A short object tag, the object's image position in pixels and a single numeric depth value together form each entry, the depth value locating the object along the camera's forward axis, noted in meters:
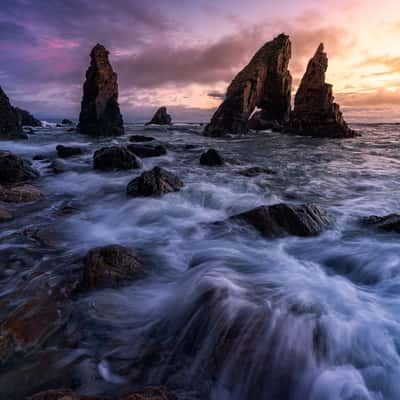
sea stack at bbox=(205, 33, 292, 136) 42.00
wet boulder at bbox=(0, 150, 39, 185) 8.63
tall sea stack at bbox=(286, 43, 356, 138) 40.41
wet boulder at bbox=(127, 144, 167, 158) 16.12
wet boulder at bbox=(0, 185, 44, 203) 6.73
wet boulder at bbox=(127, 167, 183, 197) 7.50
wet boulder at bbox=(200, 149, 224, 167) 13.05
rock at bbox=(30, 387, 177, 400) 1.78
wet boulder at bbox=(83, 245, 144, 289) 3.44
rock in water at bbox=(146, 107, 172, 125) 75.50
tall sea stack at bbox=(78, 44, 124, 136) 37.94
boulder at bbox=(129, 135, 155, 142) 27.28
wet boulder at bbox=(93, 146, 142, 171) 11.60
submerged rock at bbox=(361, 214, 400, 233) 5.23
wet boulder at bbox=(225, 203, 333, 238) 5.10
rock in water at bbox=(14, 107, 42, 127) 57.75
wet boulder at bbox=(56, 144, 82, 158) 15.80
